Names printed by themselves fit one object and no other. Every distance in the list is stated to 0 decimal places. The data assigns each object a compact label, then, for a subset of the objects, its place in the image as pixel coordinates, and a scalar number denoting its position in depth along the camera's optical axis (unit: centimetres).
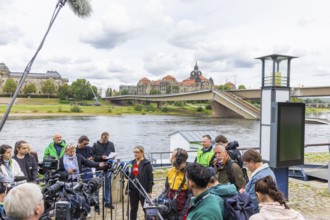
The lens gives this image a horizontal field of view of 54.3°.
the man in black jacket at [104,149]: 565
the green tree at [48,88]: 8744
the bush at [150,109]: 6184
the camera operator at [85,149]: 555
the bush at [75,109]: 5322
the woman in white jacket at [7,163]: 419
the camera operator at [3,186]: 273
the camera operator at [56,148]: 536
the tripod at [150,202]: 236
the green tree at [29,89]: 8412
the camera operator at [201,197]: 196
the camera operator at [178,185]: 341
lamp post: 589
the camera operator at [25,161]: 462
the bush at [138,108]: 6146
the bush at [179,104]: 7086
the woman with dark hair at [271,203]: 214
